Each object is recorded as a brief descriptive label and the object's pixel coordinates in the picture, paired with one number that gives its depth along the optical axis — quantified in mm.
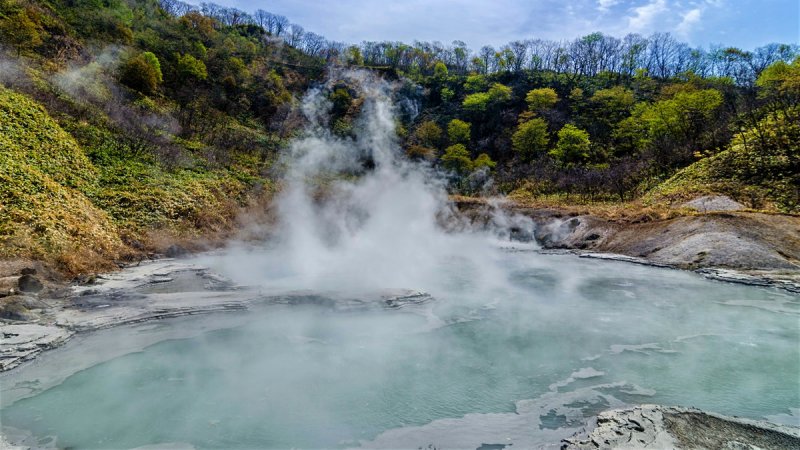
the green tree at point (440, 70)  82125
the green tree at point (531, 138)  53938
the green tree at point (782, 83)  31750
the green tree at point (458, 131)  59931
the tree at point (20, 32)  29266
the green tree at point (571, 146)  49562
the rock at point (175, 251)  19266
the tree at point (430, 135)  59844
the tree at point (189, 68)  47062
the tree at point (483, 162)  52641
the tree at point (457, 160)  51469
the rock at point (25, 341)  8627
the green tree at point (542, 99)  62438
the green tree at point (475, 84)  73119
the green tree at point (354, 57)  84750
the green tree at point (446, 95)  72062
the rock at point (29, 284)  12094
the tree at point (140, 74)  37750
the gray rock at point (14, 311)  10289
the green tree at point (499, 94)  67000
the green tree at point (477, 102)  65875
